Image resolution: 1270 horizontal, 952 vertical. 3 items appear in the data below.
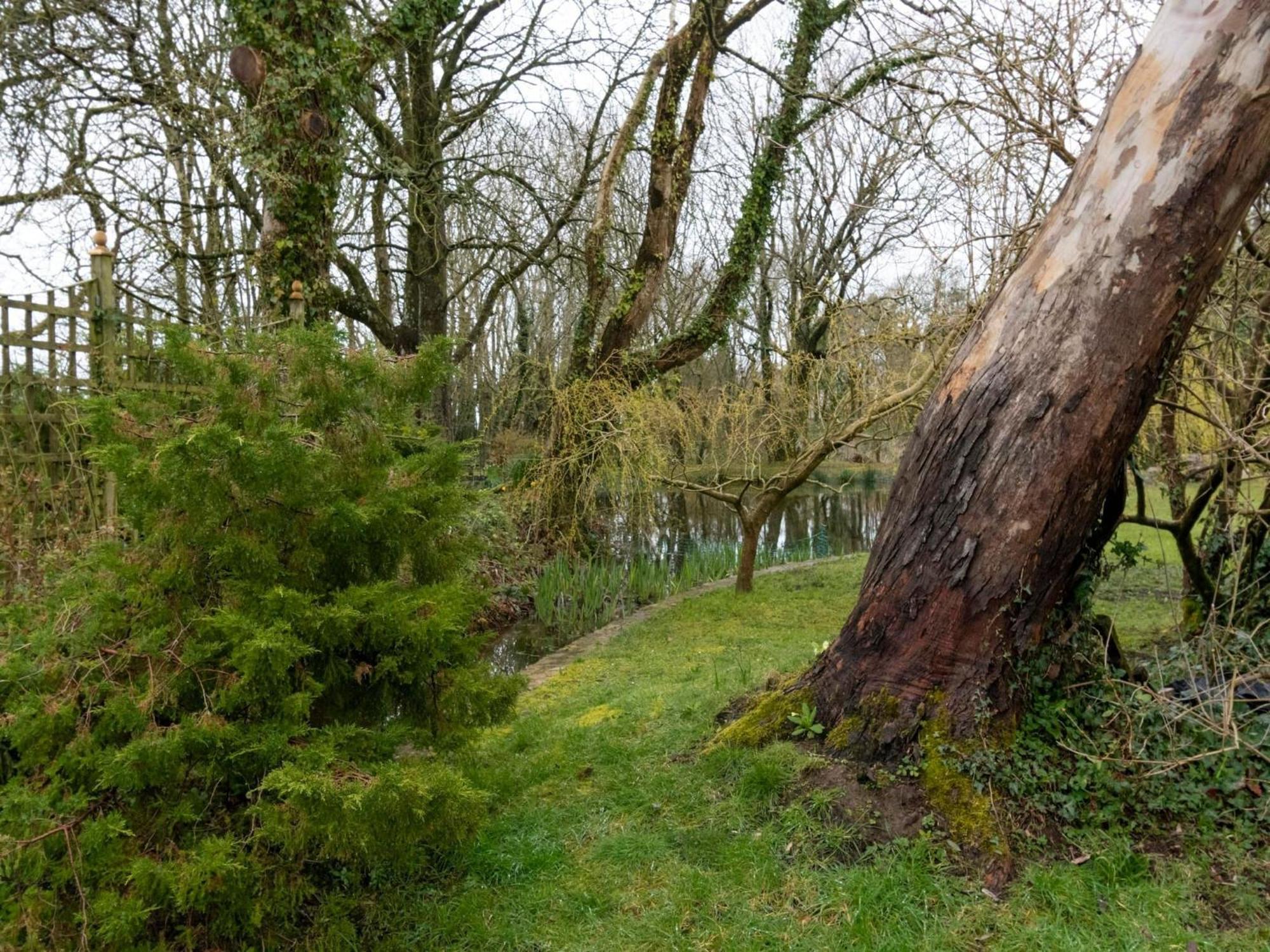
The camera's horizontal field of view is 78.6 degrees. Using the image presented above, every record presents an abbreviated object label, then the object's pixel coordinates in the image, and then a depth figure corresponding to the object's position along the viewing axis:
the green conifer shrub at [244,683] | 2.16
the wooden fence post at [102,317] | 4.73
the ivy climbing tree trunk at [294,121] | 6.54
